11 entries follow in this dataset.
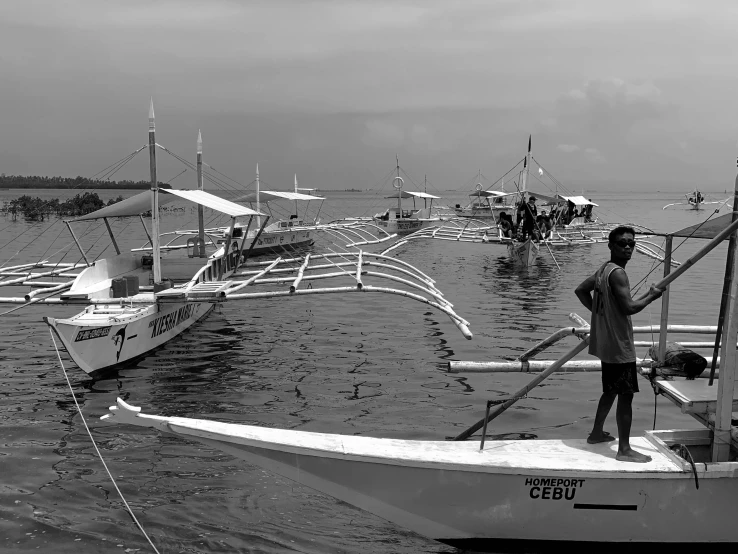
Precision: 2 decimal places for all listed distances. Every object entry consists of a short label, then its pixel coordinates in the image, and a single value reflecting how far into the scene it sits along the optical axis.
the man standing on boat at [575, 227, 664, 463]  5.27
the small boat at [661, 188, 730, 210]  73.12
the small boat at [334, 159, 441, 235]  41.47
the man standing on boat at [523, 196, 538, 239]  26.73
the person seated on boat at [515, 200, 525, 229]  28.08
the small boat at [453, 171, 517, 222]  53.47
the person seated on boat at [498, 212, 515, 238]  29.32
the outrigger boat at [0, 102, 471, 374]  10.38
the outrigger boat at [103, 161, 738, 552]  5.07
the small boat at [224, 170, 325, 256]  25.88
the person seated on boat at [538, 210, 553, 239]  30.81
